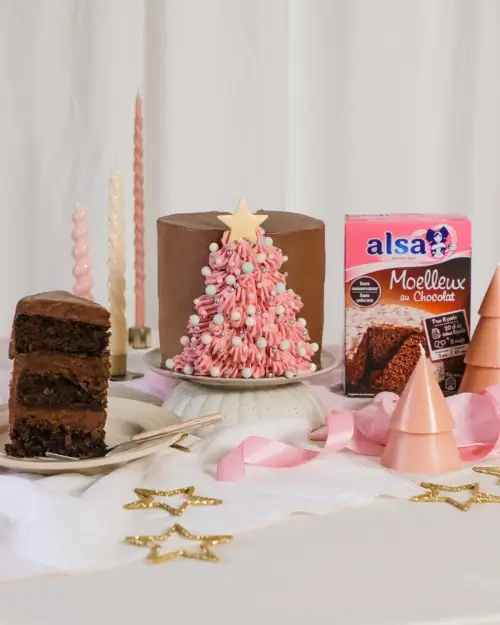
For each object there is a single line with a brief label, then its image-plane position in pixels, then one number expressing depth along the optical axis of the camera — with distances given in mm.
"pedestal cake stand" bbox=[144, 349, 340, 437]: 1507
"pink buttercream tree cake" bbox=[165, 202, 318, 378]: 1498
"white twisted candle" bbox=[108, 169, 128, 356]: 1753
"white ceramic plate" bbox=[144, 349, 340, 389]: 1498
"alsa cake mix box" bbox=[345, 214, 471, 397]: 1635
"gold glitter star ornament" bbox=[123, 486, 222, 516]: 1322
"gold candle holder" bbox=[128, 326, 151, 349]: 1952
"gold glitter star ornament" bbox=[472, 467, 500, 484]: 1426
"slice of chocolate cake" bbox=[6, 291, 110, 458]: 1397
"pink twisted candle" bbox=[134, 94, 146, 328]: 1851
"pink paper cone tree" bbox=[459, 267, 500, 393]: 1580
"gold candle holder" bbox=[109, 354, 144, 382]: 1764
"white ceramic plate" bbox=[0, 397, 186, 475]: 1357
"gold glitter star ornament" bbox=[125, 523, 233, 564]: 1240
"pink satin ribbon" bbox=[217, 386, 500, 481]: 1414
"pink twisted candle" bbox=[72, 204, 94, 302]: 1738
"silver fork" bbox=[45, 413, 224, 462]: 1422
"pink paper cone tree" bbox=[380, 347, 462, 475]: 1412
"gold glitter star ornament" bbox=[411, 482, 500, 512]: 1350
